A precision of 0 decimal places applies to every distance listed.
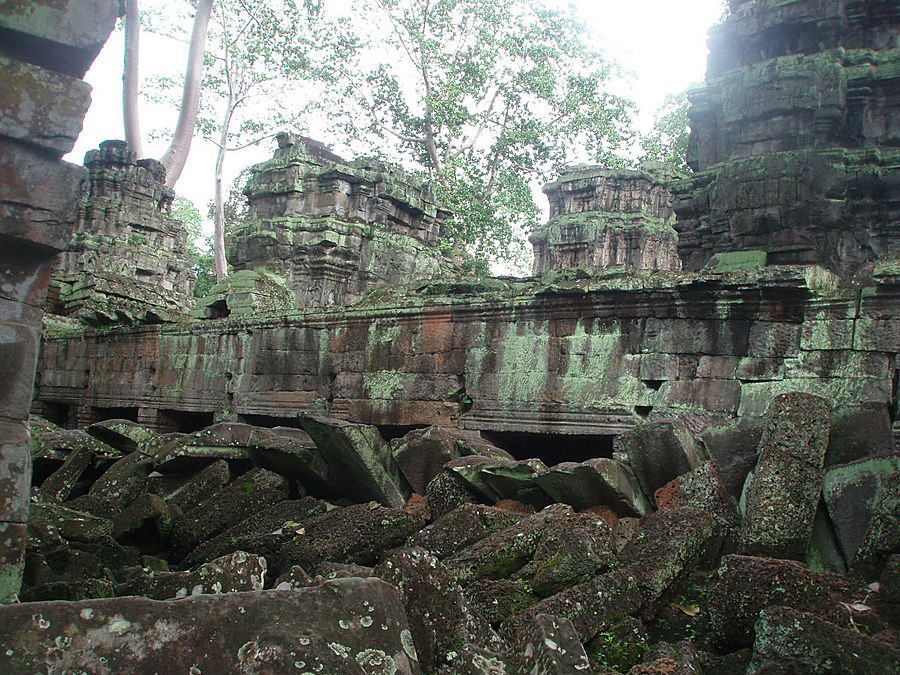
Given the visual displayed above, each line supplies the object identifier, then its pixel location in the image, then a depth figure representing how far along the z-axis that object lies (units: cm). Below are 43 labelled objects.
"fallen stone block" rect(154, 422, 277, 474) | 691
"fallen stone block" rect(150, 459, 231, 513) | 651
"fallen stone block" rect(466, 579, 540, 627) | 370
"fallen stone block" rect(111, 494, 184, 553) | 560
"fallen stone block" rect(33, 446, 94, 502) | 670
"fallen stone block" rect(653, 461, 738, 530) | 448
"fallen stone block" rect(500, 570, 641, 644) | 337
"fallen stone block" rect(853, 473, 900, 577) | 346
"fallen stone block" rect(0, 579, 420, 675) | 199
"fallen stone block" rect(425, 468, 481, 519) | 565
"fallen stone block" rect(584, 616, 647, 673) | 323
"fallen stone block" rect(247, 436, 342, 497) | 666
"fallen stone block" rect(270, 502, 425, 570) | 465
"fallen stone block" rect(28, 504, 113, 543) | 468
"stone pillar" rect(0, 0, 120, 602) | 301
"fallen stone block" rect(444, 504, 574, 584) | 422
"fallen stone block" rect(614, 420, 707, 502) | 520
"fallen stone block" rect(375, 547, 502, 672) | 293
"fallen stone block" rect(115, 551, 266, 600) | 314
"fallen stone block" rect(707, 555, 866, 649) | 314
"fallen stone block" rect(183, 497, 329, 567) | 497
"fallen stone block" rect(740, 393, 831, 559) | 401
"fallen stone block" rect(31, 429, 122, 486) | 727
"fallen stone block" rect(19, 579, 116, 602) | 333
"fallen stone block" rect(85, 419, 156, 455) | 798
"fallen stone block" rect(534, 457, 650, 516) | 509
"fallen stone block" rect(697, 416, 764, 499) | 495
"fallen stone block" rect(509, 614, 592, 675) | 241
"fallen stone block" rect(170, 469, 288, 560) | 563
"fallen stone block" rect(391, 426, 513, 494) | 654
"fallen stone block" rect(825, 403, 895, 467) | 479
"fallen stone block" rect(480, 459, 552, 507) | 555
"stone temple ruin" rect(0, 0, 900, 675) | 288
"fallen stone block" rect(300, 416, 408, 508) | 634
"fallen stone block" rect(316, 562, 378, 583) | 353
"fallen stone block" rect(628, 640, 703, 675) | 287
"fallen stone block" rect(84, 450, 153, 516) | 619
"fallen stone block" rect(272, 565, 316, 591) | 300
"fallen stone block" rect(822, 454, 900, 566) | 397
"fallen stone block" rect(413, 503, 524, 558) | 465
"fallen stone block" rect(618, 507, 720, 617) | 376
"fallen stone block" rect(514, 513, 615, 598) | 388
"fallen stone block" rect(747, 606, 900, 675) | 258
